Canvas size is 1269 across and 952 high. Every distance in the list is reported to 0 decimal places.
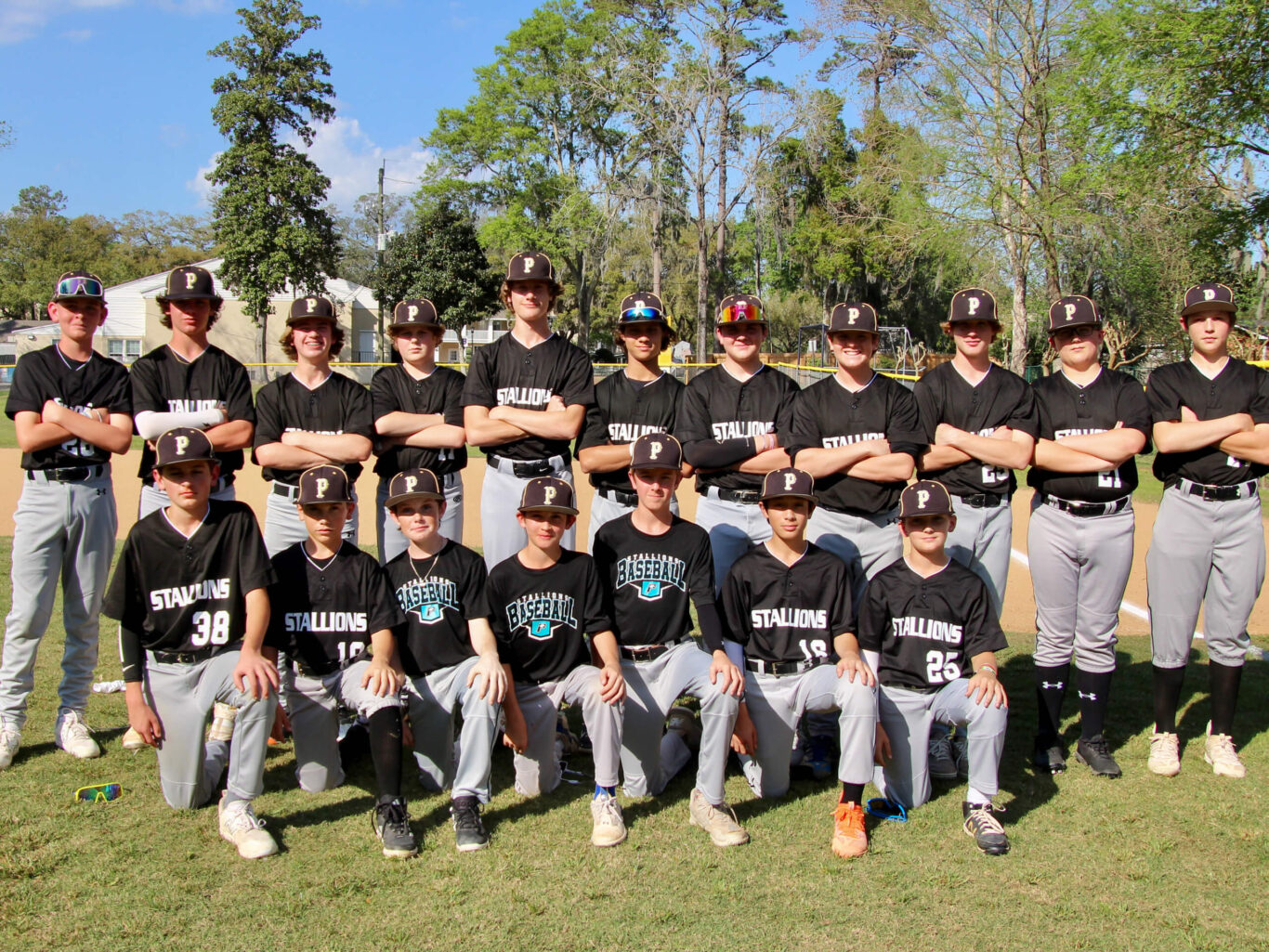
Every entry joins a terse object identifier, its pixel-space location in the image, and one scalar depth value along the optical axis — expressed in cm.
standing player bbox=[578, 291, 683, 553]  457
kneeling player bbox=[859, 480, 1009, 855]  391
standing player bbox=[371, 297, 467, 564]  470
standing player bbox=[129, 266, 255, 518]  440
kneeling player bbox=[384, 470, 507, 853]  392
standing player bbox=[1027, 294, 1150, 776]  431
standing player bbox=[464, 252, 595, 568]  459
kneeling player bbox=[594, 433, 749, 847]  400
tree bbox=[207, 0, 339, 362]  3503
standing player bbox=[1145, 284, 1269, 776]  434
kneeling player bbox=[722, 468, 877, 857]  397
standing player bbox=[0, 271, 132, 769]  422
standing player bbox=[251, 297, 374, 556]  451
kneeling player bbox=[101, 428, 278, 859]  365
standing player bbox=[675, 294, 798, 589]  447
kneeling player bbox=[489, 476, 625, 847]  394
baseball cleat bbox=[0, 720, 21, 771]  409
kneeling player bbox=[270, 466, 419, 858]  387
